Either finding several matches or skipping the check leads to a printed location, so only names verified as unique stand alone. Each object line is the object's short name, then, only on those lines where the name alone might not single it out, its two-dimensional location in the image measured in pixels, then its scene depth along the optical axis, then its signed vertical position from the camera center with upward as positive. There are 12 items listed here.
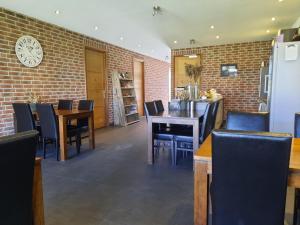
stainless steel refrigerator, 3.34 +0.03
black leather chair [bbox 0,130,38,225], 1.00 -0.41
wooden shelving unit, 6.65 -0.34
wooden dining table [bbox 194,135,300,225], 1.42 -0.60
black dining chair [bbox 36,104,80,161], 3.43 -0.52
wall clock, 4.05 +0.75
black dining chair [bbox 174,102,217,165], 3.17 -0.65
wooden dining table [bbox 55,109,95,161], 3.48 -0.55
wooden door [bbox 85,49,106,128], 5.88 +0.22
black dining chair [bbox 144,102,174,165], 3.36 -0.65
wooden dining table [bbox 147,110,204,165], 3.08 -0.45
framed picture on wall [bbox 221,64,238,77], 6.90 +0.57
